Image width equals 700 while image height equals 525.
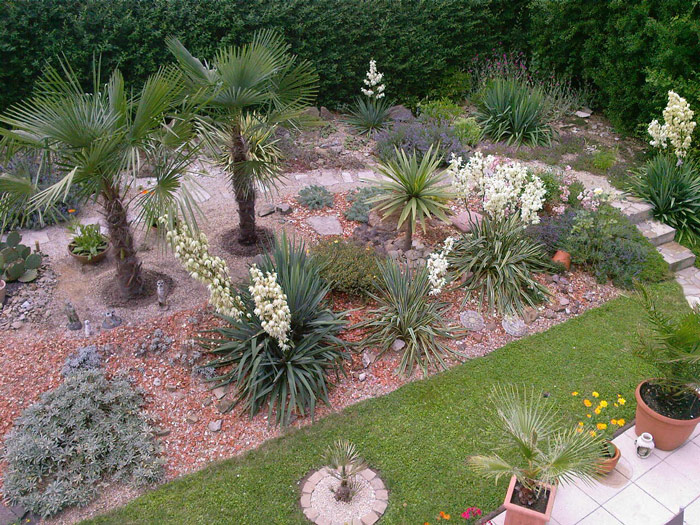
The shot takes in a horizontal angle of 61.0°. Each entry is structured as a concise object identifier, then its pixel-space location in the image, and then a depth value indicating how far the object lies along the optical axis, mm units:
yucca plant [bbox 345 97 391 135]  10539
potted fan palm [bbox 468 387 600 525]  4125
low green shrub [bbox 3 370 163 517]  4797
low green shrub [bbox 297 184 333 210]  8336
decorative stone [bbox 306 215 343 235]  7898
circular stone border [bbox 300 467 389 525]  4664
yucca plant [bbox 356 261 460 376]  6172
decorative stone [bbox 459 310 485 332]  6629
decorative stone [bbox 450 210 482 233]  7934
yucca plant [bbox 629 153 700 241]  8531
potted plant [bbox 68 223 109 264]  7129
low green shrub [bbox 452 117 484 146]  9773
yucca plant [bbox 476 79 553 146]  10273
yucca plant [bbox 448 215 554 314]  6934
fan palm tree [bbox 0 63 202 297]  5348
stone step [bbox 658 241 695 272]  8023
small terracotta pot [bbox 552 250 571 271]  7477
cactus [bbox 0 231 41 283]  6711
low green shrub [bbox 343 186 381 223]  8109
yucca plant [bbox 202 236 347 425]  5539
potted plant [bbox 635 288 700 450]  4938
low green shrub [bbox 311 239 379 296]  6539
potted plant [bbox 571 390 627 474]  4988
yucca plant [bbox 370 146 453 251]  7203
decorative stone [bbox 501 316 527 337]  6633
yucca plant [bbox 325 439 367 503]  4711
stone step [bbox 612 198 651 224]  8523
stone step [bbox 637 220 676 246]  8344
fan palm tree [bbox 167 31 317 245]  6336
